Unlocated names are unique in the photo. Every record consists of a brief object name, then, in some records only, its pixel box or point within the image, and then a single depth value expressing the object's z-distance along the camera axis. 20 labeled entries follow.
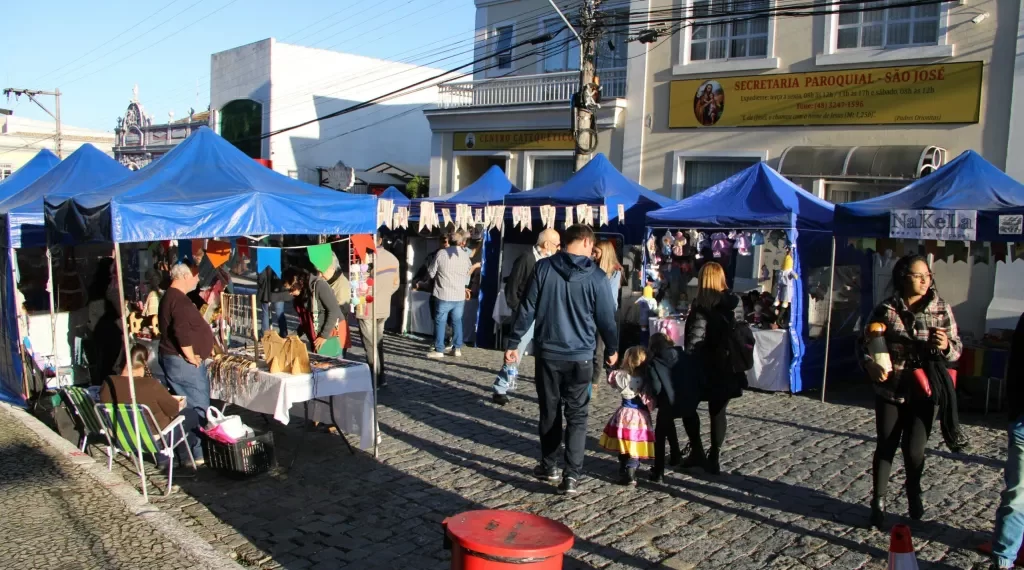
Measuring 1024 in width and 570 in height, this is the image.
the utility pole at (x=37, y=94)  38.59
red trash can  2.84
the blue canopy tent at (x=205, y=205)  5.68
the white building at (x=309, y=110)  28.94
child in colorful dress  5.79
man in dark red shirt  6.19
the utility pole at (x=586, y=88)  14.56
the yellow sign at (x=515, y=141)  18.33
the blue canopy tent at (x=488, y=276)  12.79
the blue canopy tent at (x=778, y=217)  9.55
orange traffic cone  3.57
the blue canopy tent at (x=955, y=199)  7.93
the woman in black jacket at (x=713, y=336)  6.09
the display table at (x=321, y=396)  6.24
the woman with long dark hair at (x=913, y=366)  4.89
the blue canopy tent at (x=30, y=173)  10.27
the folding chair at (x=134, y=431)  5.86
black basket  6.05
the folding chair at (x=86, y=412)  6.25
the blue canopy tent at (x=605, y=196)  11.62
